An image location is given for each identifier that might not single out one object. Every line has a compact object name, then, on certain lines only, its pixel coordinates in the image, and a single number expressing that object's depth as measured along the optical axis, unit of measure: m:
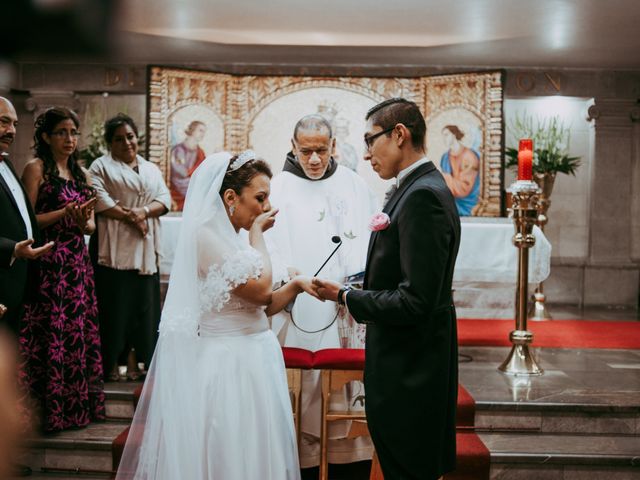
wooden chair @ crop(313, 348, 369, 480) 3.68
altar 7.14
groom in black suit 2.43
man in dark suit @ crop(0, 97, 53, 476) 3.48
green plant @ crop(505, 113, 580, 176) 9.68
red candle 5.03
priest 4.16
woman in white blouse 4.90
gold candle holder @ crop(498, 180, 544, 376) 5.10
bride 2.80
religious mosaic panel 9.25
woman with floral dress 4.11
